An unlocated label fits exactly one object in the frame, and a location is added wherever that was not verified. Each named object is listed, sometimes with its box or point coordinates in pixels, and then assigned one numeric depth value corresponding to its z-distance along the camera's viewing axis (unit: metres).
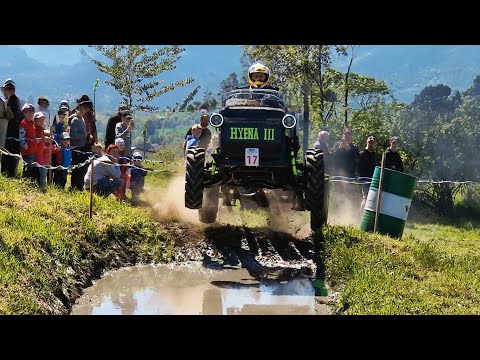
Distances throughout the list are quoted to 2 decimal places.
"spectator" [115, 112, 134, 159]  15.68
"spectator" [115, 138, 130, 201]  14.48
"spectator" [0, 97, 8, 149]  13.12
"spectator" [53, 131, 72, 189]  13.84
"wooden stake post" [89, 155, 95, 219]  11.64
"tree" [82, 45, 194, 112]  34.34
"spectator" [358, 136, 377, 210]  15.42
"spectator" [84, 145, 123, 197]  13.69
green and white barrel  12.27
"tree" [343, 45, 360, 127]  30.62
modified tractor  12.10
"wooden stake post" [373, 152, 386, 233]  12.18
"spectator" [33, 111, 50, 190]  12.98
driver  14.47
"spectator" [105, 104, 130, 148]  16.17
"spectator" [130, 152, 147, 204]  16.20
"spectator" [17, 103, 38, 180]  13.02
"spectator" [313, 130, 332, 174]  15.32
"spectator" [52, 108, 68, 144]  14.66
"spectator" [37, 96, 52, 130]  14.48
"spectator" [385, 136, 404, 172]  15.15
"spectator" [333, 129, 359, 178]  15.80
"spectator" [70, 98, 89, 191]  14.23
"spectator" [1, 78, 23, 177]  13.23
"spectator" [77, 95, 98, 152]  15.14
